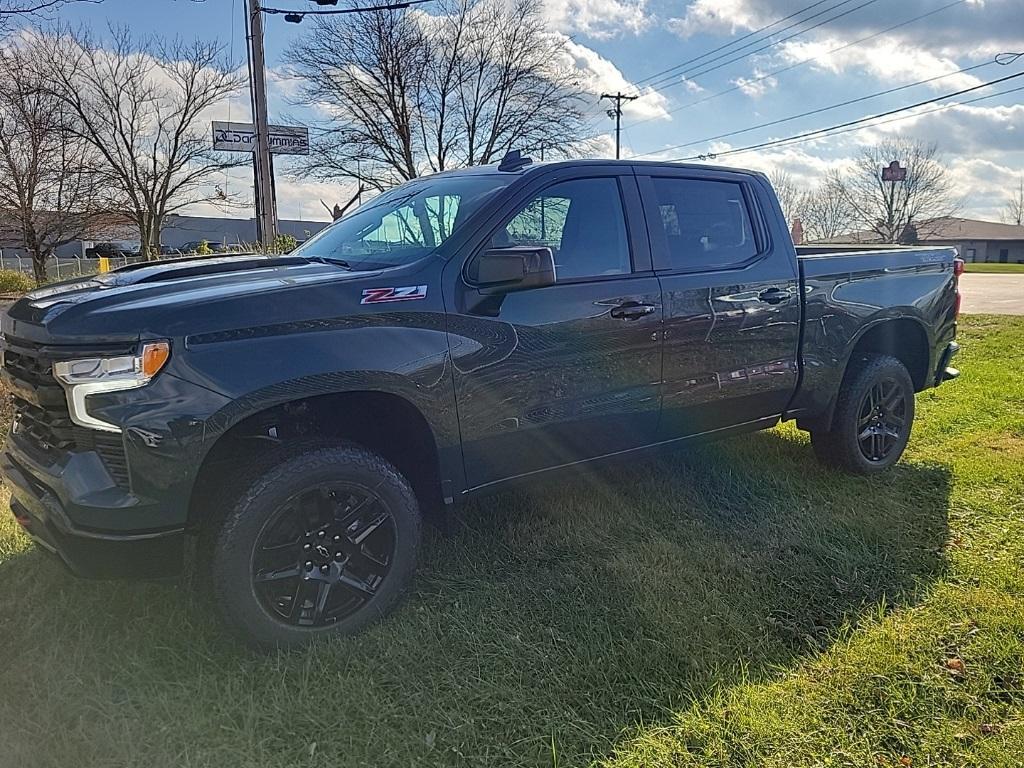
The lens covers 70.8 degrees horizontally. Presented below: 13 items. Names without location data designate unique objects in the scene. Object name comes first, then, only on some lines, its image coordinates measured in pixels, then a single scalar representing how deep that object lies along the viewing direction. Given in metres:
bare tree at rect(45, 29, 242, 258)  22.64
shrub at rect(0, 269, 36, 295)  18.50
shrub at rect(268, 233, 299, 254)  10.51
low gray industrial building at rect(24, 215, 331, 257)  46.19
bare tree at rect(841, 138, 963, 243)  60.09
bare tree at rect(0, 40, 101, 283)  16.55
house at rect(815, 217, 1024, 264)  72.06
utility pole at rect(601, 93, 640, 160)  40.56
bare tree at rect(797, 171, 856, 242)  64.38
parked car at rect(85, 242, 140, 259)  31.65
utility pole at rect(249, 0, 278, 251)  10.93
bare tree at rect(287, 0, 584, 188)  24.38
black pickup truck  2.45
